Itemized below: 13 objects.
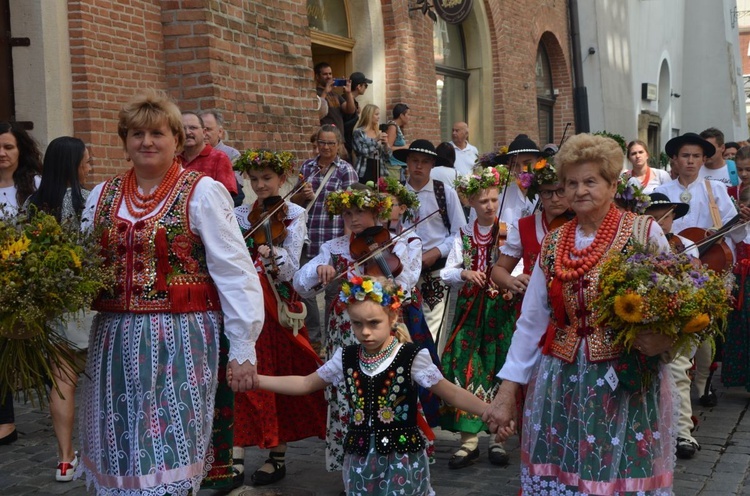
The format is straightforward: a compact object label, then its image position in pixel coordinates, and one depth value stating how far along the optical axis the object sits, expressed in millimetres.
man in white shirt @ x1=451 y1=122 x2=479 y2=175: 13703
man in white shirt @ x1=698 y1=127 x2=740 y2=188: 9531
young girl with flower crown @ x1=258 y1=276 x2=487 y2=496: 4379
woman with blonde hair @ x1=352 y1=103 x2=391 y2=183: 10523
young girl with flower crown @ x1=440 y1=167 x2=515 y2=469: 6207
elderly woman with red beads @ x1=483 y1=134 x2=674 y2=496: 3879
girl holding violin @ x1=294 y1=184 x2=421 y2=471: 5719
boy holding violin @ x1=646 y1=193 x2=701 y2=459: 6281
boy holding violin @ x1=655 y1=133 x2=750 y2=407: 7695
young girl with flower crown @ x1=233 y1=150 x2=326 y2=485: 5797
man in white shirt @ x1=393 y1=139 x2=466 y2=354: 7164
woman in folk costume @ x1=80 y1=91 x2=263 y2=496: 4027
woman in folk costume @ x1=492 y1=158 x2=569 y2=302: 5305
